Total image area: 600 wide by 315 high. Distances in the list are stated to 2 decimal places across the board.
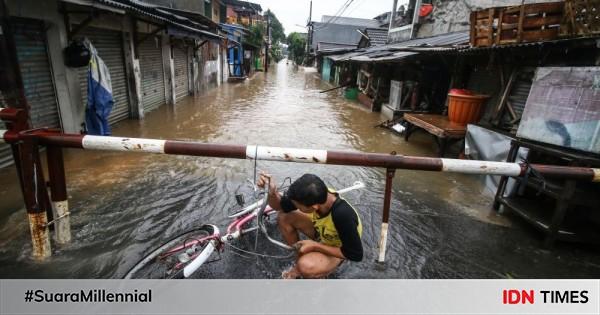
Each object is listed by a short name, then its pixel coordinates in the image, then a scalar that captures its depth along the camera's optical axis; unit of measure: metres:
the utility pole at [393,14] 19.23
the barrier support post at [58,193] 2.64
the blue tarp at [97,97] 6.55
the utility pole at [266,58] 38.17
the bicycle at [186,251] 2.67
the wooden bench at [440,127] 7.07
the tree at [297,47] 64.44
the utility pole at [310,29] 48.21
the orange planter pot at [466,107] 7.17
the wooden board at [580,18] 4.17
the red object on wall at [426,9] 14.36
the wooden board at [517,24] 4.97
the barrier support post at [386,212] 2.68
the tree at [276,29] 81.56
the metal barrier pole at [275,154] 2.44
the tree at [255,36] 35.09
